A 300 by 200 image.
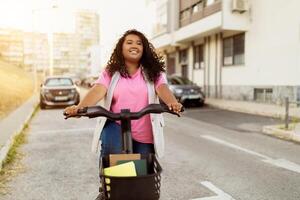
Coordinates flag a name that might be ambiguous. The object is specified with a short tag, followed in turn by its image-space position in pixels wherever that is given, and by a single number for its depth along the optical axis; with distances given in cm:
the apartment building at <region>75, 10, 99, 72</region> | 14575
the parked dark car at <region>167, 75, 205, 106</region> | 1915
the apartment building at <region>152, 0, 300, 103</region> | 1745
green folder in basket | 265
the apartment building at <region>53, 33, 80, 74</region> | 12275
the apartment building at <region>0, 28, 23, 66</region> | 8669
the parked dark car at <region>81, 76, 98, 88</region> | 6859
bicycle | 231
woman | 309
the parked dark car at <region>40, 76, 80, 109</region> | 1945
